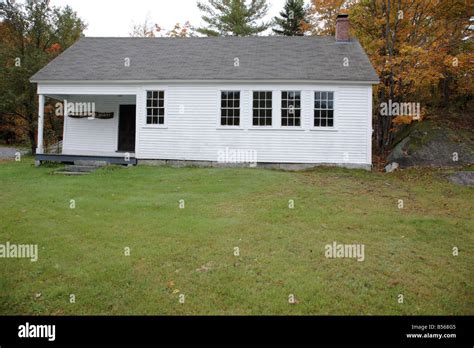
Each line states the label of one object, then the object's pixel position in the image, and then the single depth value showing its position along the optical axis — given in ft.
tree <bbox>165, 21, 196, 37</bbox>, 114.73
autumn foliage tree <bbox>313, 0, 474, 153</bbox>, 52.19
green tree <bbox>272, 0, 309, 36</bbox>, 106.73
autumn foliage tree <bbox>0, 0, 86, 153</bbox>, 69.31
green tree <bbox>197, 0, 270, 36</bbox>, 110.42
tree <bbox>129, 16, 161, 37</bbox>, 121.49
